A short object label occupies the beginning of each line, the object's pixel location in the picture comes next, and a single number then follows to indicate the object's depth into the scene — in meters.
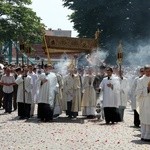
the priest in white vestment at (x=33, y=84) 17.92
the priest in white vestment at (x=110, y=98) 15.69
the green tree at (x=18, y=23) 44.09
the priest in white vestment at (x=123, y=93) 16.73
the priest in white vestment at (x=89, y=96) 17.55
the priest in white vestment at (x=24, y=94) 17.23
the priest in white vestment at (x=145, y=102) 12.01
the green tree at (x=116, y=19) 41.25
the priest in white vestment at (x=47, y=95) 16.20
